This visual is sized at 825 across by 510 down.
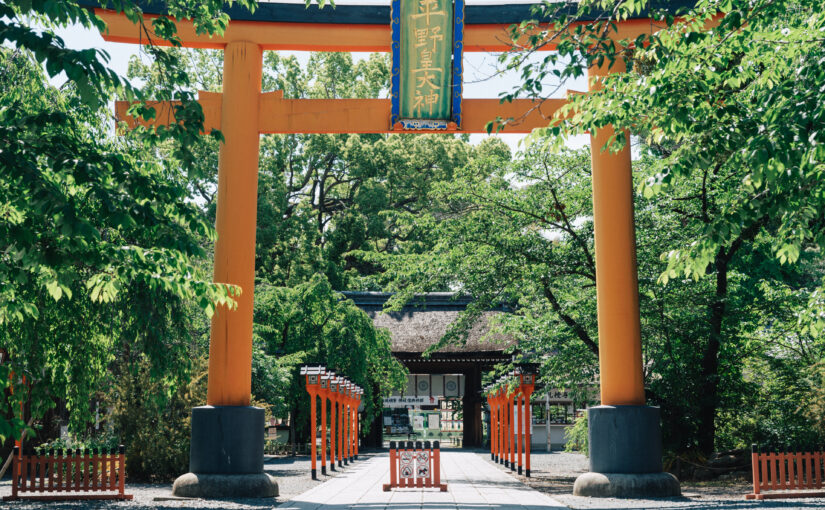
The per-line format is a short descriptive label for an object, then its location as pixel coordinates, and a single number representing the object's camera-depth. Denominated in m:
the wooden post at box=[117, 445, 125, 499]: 10.74
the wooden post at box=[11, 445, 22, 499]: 10.58
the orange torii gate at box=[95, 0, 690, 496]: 10.23
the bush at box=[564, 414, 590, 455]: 14.03
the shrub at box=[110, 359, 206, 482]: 14.12
